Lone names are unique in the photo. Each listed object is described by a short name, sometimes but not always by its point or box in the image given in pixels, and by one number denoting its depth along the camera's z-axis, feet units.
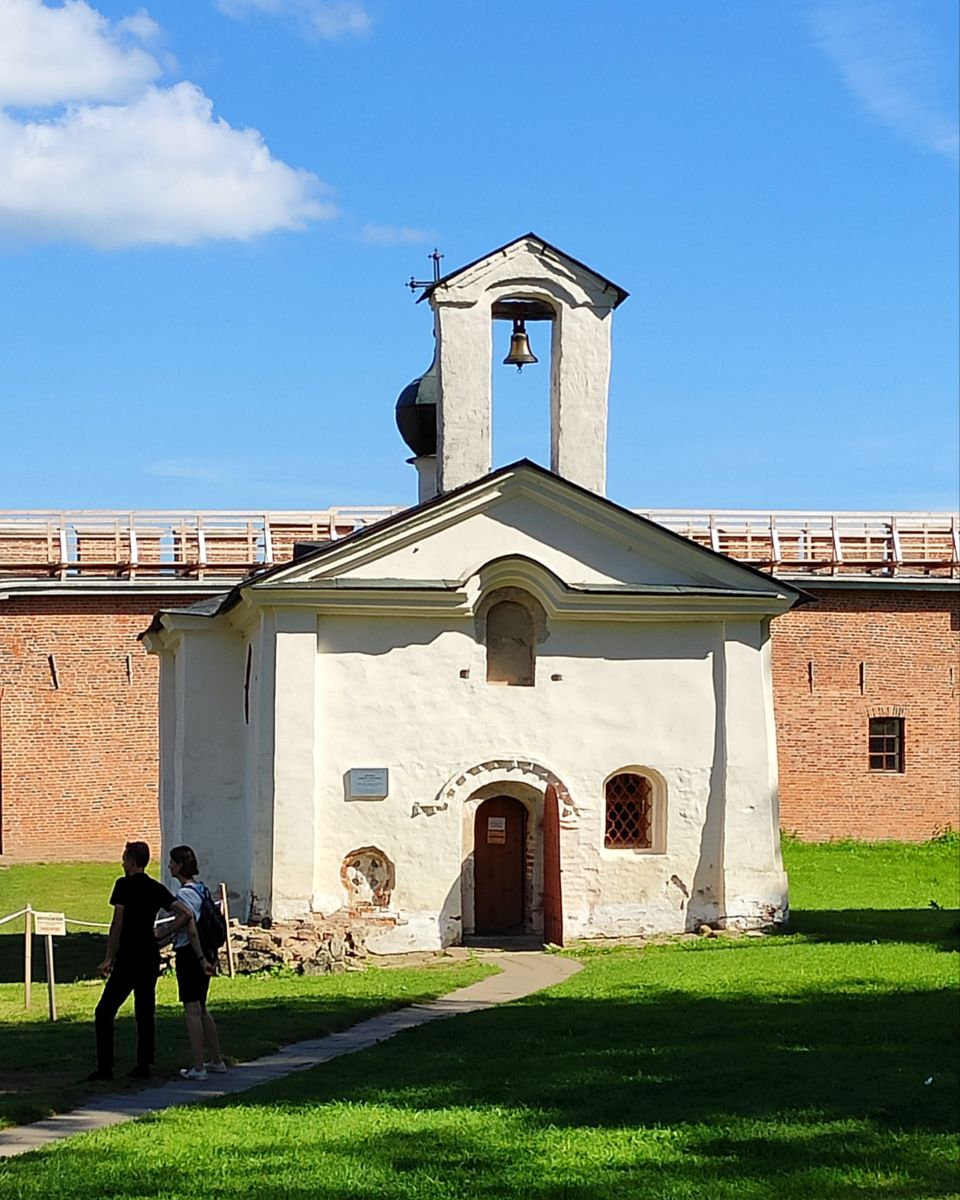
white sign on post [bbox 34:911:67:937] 49.83
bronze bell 76.59
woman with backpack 39.27
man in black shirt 39.29
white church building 69.72
